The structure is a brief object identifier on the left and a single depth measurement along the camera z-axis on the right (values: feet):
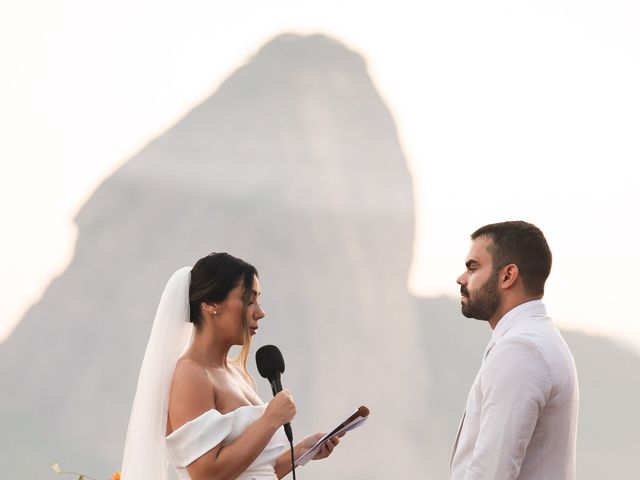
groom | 17.36
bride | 19.05
